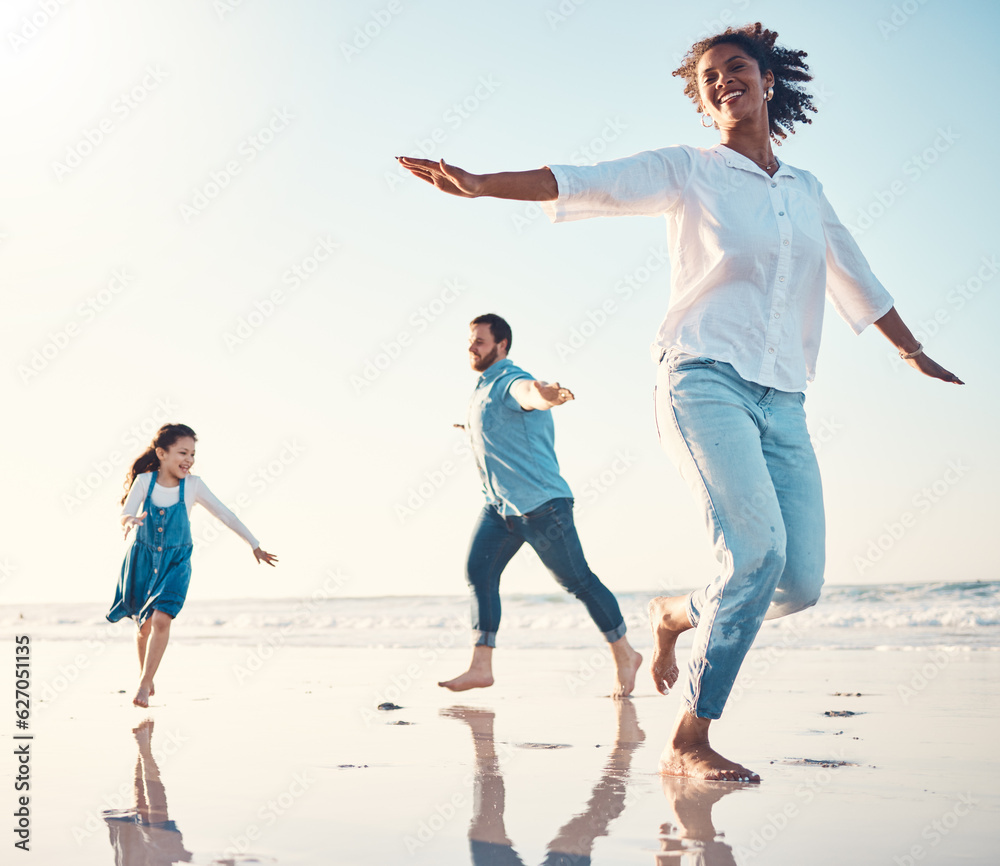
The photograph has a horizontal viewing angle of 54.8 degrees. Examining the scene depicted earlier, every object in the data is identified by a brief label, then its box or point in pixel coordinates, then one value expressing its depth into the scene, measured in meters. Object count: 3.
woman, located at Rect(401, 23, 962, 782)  2.68
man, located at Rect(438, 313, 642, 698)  4.93
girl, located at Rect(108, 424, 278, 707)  5.17
